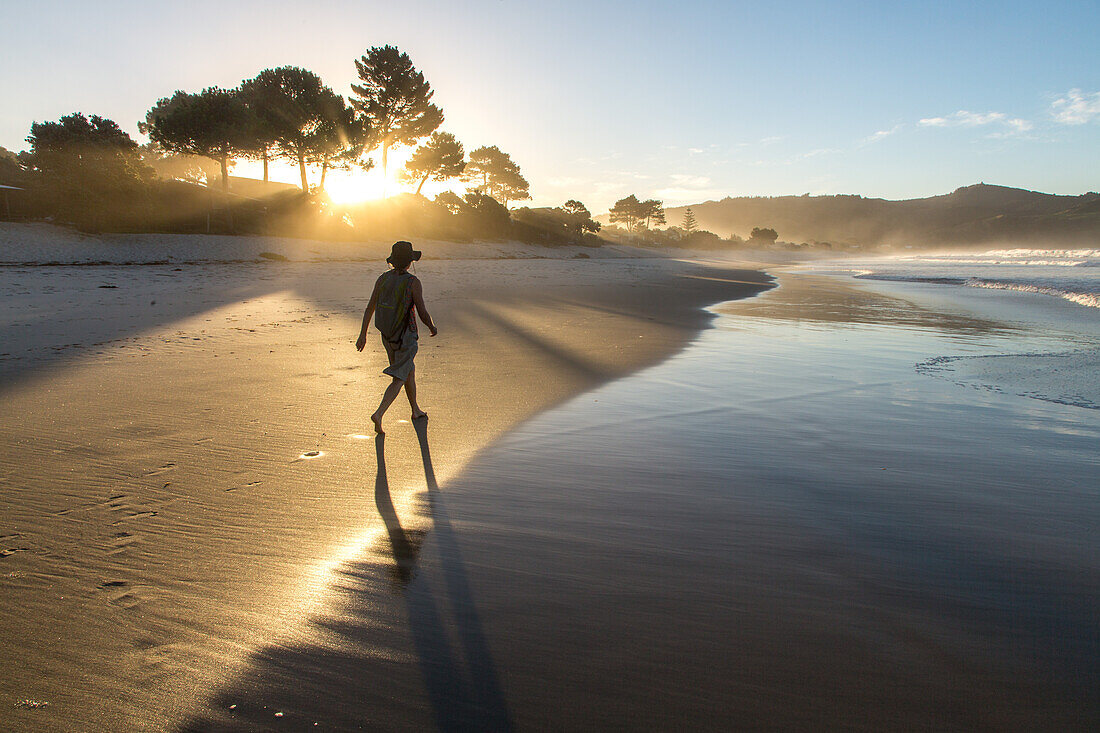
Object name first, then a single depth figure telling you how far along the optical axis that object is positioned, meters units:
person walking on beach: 4.60
